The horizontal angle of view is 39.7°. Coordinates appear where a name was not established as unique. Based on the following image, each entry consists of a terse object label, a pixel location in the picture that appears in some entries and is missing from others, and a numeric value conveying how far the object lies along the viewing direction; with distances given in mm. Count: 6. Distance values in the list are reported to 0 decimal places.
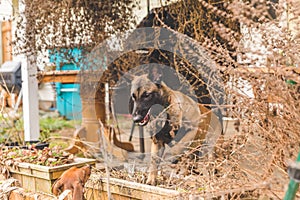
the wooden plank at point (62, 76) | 3734
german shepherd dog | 2271
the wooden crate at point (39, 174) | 2328
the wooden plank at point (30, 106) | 3802
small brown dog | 1982
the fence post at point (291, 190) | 1042
